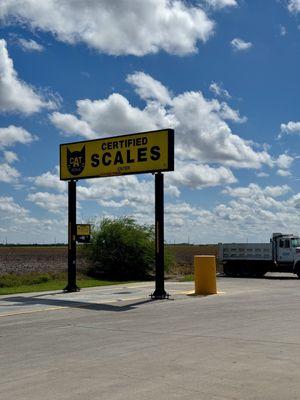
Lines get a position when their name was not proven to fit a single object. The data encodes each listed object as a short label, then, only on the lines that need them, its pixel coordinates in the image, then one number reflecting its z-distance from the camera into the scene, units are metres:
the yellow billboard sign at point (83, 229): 22.88
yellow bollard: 20.56
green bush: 34.50
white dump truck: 35.09
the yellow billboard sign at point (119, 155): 19.44
